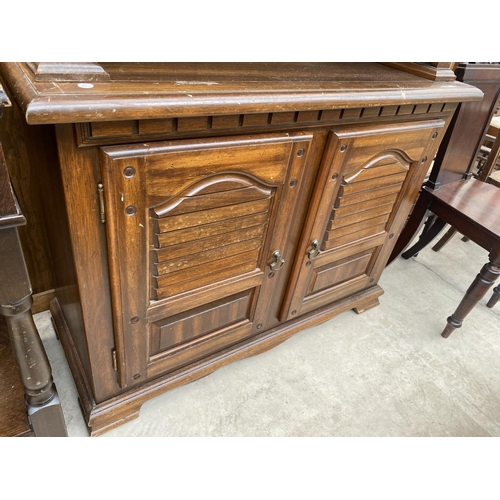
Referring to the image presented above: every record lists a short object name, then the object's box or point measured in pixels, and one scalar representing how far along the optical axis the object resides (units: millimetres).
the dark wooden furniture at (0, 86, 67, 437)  596
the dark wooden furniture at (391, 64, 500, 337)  1443
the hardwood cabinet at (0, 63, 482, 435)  702
